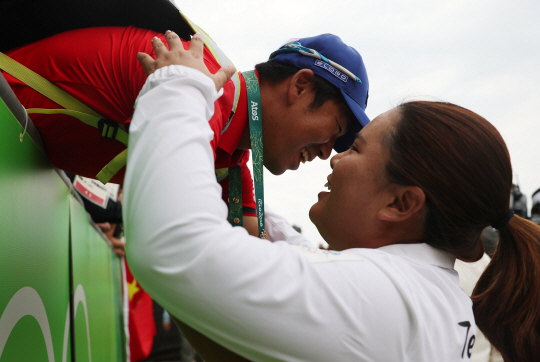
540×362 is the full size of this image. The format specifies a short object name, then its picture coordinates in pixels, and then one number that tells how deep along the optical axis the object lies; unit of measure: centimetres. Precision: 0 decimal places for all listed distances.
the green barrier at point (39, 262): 114
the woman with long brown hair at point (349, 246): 86
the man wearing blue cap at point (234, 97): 155
